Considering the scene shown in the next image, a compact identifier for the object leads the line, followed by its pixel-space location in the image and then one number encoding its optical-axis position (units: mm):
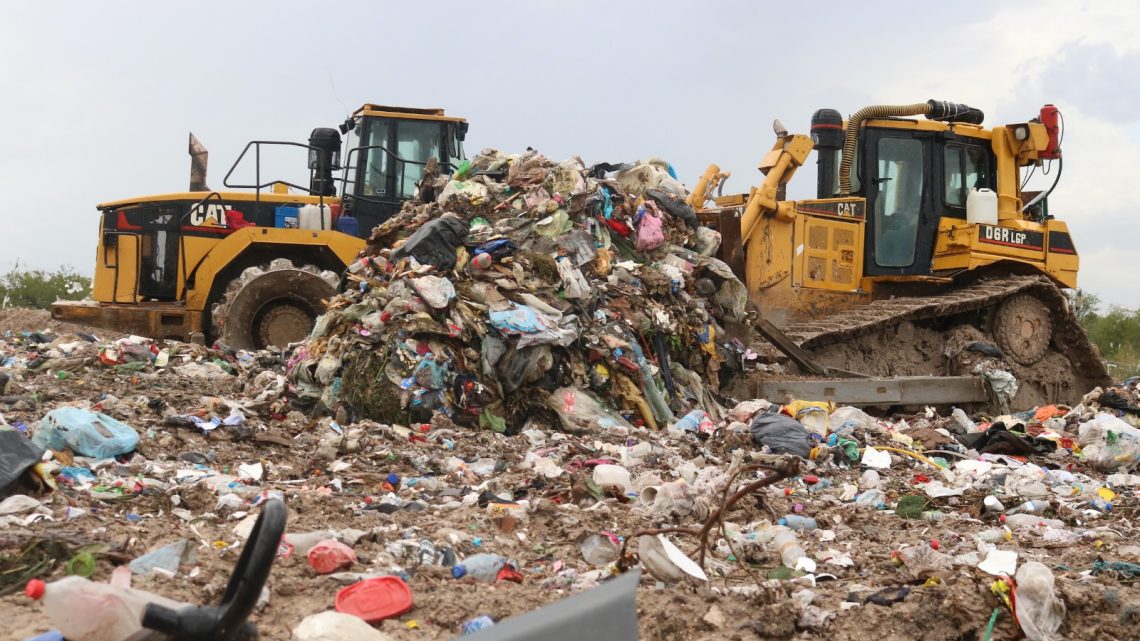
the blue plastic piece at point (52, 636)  2633
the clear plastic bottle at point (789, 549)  4164
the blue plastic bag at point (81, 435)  5605
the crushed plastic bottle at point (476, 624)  3148
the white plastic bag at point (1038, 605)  3400
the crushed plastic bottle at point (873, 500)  5531
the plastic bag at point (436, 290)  7288
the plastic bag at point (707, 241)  8961
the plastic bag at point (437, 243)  7684
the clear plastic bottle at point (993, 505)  5367
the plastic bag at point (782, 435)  6730
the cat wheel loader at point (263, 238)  10594
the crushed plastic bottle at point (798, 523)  4898
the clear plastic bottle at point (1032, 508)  5309
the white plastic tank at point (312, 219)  11680
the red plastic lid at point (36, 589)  3014
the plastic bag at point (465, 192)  8484
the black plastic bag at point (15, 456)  4531
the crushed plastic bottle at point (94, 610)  2551
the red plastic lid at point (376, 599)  3252
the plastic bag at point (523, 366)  7262
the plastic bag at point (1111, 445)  6902
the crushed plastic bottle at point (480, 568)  3821
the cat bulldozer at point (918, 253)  10016
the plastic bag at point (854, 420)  7527
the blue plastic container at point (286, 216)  11812
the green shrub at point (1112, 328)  26500
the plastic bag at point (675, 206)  8914
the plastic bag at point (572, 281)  7723
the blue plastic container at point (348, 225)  11695
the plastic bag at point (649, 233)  8594
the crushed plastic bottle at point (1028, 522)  5047
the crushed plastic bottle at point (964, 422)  8203
